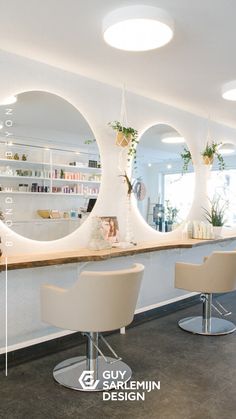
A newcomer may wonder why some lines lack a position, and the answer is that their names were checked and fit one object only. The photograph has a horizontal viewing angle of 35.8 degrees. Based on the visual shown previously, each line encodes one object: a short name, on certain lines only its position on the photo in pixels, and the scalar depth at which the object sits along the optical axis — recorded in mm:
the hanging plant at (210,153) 4500
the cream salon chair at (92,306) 2264
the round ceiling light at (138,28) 2143
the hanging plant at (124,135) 3383
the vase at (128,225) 3554
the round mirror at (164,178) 3926
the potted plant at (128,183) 3571
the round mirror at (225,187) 4875
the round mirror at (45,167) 2785
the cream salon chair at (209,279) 3307
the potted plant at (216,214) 4457
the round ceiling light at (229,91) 3385
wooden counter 2453
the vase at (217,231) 4377
